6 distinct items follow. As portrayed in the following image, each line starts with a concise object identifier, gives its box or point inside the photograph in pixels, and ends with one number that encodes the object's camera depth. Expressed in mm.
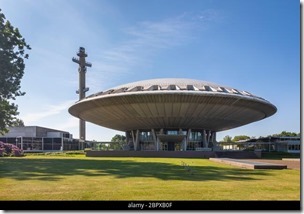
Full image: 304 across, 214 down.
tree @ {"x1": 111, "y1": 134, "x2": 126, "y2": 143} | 131400
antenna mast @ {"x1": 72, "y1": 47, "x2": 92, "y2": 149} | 99438
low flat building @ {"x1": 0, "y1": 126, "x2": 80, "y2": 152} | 75250
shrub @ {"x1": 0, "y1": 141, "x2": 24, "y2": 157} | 38144
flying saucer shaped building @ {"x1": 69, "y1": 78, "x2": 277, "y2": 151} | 36250
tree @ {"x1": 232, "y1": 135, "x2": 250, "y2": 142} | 108012
